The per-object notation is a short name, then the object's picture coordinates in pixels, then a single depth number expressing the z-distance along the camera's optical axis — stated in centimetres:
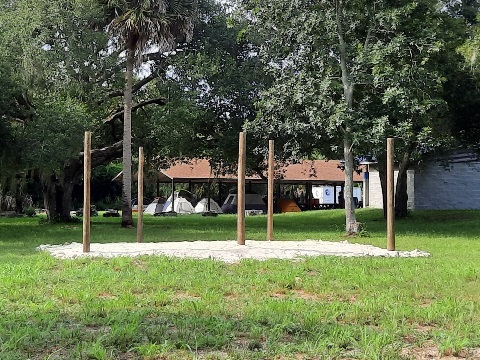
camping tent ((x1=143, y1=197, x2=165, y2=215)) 3522
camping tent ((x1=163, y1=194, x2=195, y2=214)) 3491
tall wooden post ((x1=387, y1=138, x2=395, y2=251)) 1124
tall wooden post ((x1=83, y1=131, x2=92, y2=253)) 1056
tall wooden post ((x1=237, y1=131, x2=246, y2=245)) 1108
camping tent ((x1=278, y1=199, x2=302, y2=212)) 3516
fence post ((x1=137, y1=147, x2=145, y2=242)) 1253
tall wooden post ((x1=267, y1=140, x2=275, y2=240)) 1229
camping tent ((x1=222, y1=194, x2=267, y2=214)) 3450
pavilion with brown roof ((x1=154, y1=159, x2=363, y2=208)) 3438
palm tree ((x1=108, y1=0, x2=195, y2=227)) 1802
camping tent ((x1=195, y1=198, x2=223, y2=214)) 3491
